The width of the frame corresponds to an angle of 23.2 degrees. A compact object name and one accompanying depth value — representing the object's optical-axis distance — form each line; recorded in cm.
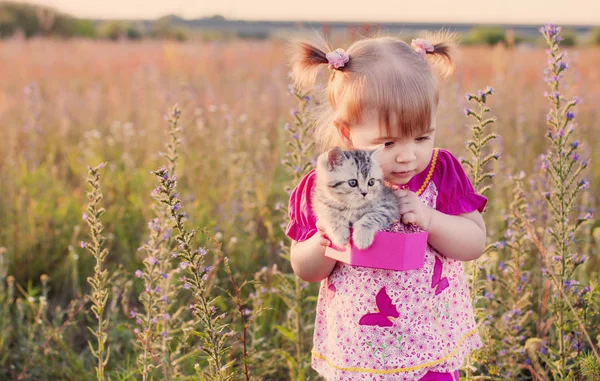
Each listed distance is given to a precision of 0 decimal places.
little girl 176
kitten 168
